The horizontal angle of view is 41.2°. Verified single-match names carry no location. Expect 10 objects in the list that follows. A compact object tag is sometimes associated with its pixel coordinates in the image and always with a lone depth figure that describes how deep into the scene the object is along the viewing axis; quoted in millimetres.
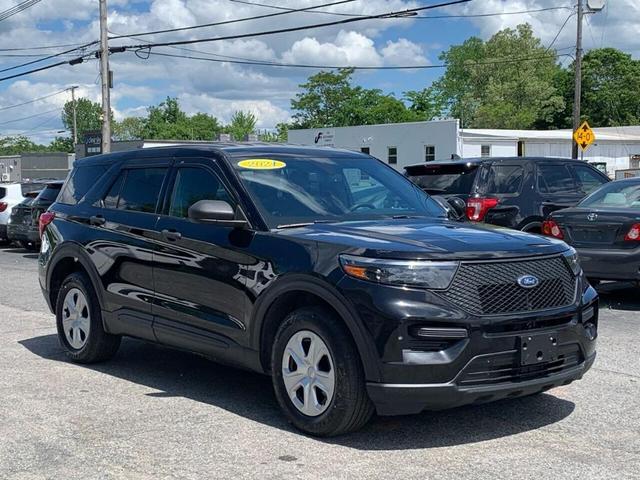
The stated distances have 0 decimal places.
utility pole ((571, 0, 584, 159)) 30312
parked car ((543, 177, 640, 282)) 9789
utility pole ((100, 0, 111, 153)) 28391
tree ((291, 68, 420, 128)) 84431
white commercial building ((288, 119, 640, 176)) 41250
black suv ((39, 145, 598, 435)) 4734
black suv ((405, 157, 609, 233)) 11688
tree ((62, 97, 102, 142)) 142250
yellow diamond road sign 27391
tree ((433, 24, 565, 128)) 79750
